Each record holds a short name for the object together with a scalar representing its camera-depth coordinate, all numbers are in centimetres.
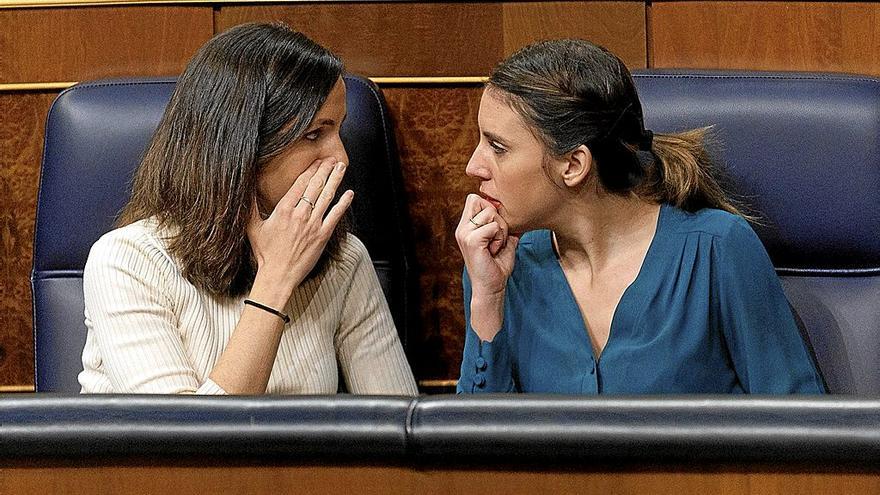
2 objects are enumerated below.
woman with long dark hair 751
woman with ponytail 750
